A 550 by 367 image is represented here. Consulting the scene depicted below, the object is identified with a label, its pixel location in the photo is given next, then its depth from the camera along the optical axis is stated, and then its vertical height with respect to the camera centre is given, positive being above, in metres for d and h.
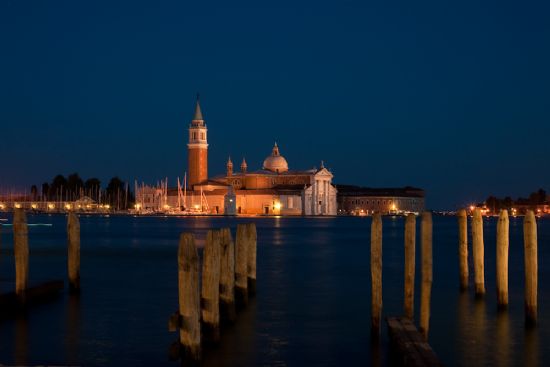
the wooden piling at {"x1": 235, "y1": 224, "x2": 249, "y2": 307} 17.28 -0.66
